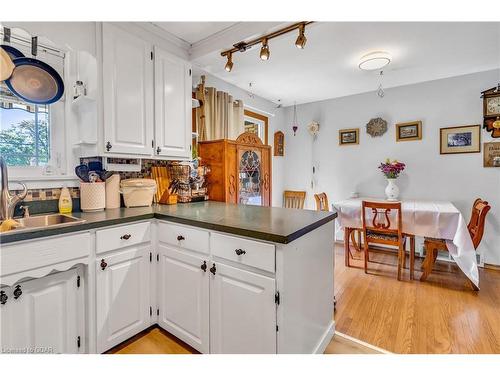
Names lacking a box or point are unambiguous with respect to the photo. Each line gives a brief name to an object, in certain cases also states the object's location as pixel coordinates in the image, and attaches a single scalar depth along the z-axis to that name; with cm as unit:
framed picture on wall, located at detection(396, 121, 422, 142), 354
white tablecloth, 250
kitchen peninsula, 122
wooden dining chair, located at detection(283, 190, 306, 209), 450
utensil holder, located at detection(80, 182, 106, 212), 183
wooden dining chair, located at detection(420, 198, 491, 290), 256
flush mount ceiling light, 257
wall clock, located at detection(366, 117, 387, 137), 379
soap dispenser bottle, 178
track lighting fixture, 186
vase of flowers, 337
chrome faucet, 147
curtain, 288
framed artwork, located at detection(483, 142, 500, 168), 307
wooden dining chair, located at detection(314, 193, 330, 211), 353
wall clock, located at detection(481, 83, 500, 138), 303
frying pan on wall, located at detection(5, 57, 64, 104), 170
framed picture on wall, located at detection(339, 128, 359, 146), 403
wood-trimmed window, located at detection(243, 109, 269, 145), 392
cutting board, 231
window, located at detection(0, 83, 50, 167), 174
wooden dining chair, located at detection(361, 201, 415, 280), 275
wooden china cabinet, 254
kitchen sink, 156
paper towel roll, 197
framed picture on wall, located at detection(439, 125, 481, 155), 318
